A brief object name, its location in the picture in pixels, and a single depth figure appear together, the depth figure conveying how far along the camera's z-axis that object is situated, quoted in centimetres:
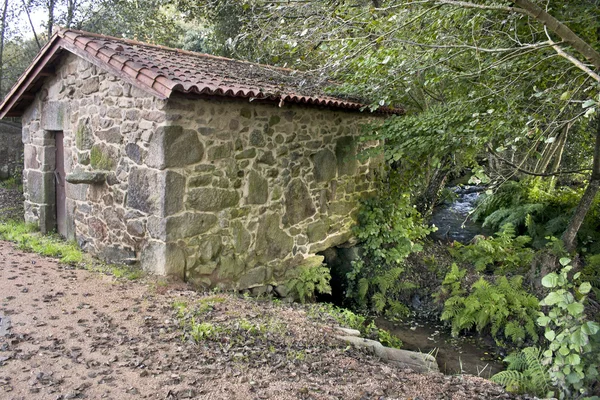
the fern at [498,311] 603
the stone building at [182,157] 500
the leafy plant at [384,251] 738
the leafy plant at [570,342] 322
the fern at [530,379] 382
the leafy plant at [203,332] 389
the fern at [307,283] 644
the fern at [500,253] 775
